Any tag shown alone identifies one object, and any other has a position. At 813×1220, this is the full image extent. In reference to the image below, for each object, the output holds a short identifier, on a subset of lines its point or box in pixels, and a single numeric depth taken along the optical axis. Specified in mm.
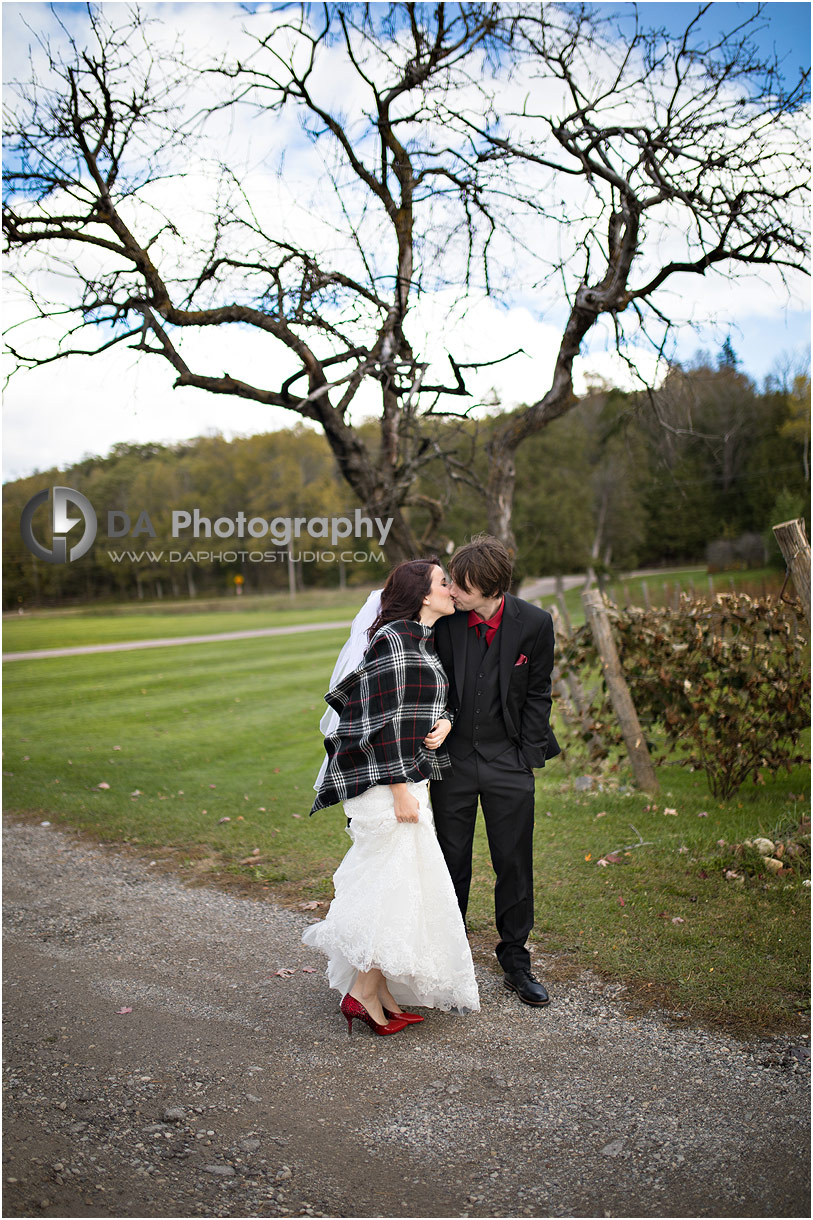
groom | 3803
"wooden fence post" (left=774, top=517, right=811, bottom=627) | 4621
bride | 3420
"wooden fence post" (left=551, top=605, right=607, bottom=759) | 7070
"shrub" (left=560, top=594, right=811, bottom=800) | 6172
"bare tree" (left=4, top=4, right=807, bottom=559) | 6227
